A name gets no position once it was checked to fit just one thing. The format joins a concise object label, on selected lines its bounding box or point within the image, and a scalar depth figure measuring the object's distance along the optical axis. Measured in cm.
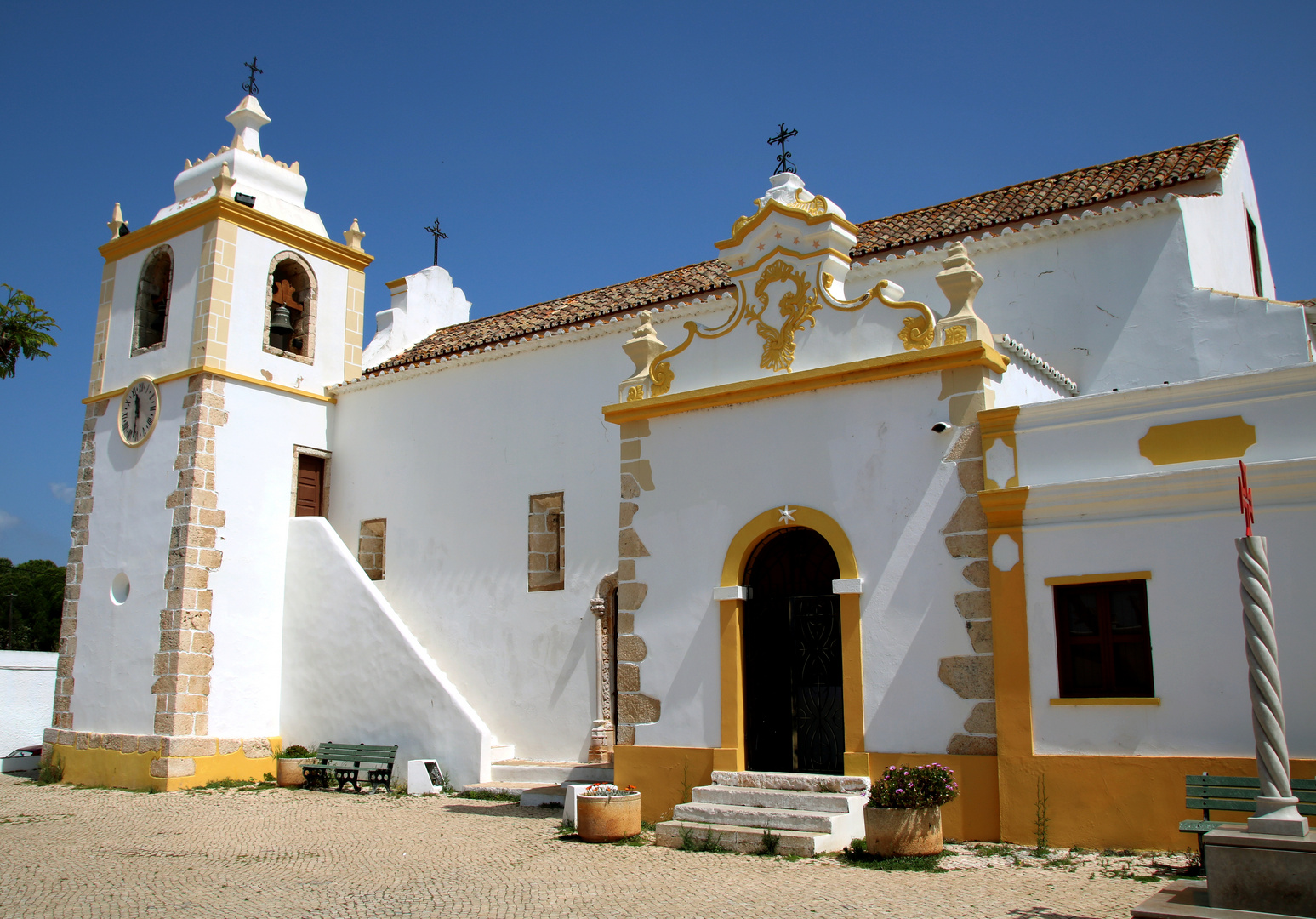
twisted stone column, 554
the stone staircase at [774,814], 862
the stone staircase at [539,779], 1233
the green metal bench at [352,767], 1399
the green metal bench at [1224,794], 706
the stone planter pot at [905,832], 811
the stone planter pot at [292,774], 1450
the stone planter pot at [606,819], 948
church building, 837
